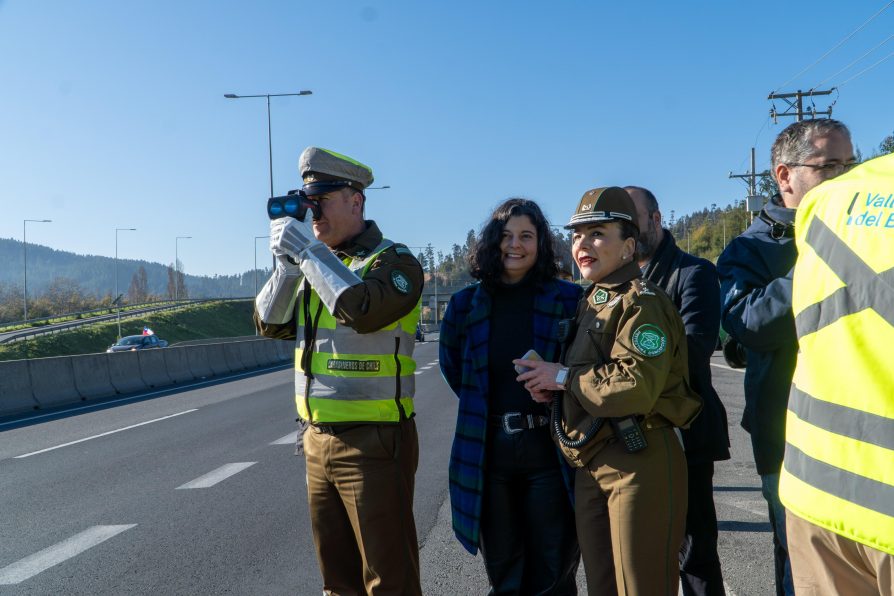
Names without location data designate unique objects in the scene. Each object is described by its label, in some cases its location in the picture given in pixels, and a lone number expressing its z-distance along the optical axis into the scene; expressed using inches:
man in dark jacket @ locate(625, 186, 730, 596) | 133.5
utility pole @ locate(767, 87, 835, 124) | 1534.2
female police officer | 104.0
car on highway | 1513.7
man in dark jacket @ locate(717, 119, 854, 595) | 106.0
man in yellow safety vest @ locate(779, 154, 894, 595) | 58.3
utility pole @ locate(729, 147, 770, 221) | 2054.9
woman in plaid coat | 125.9
